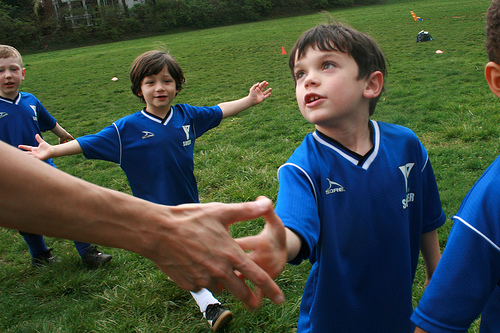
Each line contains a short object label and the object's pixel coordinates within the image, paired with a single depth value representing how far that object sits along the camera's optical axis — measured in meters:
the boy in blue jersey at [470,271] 1.16
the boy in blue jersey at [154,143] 3.19
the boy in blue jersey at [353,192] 1.66
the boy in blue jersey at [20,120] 3.84
